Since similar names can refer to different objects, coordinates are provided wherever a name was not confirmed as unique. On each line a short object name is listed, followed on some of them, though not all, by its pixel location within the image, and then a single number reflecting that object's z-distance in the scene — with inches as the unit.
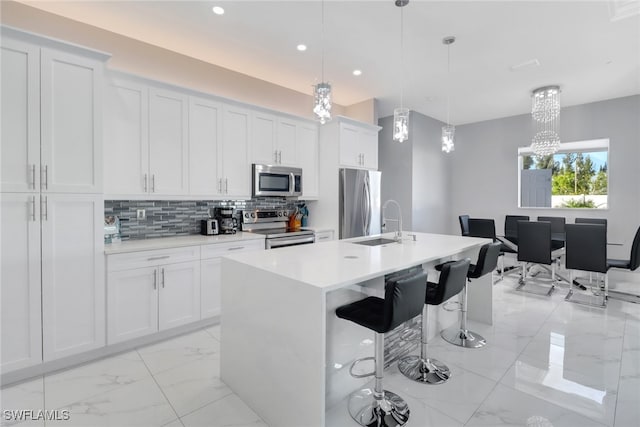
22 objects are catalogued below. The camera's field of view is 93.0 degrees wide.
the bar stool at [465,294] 105.7
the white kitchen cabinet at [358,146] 179.5
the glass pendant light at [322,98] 89.8
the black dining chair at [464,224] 225.5
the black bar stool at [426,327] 83.0
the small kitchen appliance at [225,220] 148.3
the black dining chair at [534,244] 170.7
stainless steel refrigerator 174.3
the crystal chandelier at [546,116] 180.2
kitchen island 61.2
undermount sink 112.8
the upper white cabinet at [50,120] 83.7
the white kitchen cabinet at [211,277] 123.2
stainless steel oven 147.2
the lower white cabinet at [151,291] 102.0
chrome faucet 115.4
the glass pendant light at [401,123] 109.3
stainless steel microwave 152.9
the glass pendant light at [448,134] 129.1
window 213.9
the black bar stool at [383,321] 63.5
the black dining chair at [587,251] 152.9
